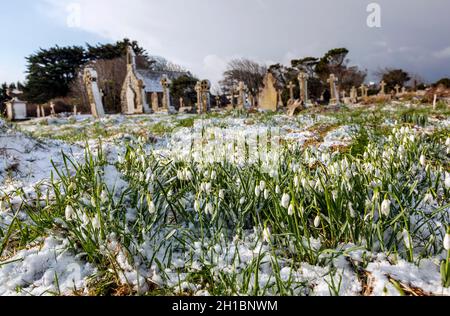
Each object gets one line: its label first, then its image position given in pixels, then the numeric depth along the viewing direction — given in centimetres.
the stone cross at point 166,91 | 1995
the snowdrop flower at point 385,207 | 152
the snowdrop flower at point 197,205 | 180
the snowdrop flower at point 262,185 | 186
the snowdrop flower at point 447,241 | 129
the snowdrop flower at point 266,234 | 152
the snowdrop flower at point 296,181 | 190
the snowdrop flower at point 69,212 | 169
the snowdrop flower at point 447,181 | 185
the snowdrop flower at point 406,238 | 149
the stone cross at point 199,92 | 1765
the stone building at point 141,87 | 2133
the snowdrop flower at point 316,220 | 169
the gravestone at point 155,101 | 2878
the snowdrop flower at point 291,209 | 161
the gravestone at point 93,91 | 1609
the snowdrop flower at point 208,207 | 180
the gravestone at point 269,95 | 1722
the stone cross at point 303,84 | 2127
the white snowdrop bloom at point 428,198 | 174
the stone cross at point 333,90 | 2073
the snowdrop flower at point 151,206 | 167
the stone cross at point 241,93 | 1888
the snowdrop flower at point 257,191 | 186
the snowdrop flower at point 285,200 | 164
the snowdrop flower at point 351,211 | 171
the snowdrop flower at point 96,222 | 167
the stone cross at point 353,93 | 3093
